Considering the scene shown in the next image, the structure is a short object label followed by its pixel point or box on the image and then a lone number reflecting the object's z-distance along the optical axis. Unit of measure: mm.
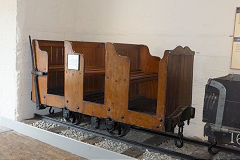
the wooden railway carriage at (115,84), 3309
